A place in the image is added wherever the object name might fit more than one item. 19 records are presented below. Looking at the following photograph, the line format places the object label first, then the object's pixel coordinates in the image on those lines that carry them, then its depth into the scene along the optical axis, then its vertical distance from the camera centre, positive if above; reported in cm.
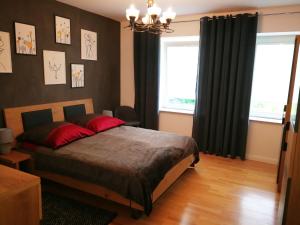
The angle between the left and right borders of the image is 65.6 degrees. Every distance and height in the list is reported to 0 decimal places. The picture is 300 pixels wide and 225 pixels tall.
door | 263 -37
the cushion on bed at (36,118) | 320 -59
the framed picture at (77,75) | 392 +5
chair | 468 -69
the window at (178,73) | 462 +16
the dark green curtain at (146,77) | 451 +6
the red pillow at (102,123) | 354 -70
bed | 229 -91
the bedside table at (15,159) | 267 -96
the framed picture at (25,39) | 305 +50
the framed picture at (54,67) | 347 +15
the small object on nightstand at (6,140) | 273 -76
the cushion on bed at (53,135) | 288 -74
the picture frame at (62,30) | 355 +73
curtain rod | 344 +105
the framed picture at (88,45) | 405 +59
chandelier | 238 +66
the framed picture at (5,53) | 288 +28
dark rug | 227 -138
